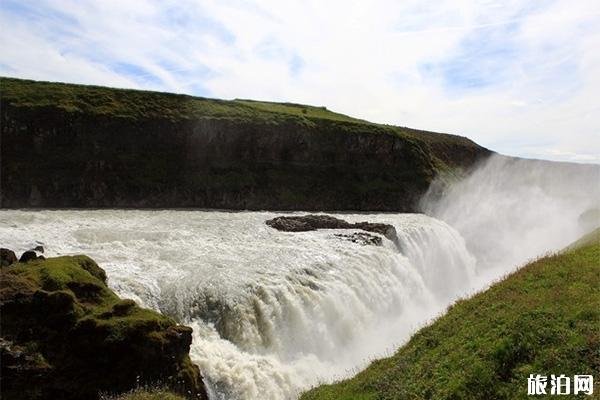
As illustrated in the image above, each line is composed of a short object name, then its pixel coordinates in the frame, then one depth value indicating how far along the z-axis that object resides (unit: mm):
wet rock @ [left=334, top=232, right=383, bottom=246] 37812
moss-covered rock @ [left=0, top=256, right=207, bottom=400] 13312
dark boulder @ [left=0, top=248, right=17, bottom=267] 17297
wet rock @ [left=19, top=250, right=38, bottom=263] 17688
